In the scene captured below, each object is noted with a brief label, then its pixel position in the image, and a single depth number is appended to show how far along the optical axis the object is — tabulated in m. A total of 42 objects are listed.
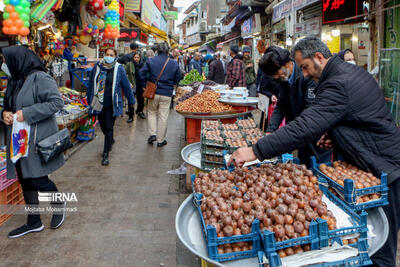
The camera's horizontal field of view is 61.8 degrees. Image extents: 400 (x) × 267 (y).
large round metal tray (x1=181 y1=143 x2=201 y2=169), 3.96
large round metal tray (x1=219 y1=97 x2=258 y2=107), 6.11
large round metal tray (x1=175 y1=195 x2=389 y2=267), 1.88
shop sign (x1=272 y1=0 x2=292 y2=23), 10.90
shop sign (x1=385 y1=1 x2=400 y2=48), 6.62
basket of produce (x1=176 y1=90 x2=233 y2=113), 6.15
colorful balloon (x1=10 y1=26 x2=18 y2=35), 5.15
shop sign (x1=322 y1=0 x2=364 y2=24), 7.92
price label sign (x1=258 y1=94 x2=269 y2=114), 5.34
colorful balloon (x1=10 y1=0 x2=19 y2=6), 5.03
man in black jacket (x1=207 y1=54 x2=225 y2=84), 11.97
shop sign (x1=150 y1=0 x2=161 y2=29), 21.31
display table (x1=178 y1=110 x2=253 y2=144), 6.03
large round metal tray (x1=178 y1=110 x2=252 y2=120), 5.89
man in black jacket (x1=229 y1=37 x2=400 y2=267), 2.13
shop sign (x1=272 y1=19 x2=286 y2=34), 14.10
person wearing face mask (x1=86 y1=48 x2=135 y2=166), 6.16
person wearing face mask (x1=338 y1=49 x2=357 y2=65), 5.40
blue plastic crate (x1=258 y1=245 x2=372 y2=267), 1.77
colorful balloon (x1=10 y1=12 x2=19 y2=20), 5.09
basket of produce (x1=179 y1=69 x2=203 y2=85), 11.99
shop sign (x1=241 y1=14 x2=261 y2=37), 16.98
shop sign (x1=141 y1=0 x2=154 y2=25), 16.59
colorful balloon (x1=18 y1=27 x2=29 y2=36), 5.26
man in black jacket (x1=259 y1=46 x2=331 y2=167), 3.42
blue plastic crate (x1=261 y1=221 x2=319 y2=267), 1.71
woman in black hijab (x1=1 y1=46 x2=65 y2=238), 3.44
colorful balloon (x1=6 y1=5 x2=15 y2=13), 5.04
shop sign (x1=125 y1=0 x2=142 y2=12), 15.20
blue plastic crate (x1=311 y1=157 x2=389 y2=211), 2.08
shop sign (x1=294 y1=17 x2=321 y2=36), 10.48
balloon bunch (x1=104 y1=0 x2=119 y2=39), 9.40
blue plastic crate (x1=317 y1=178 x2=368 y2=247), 1.80
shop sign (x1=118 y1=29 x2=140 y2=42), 14.74
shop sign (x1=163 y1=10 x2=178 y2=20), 33.69
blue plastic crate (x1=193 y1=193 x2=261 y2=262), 1.80
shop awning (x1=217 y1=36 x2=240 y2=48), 25.81
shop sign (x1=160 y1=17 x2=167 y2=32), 27.50
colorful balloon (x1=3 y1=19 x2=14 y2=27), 5.11
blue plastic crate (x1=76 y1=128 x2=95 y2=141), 7.84
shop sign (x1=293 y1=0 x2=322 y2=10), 9.14
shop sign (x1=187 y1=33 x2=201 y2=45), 56.16
